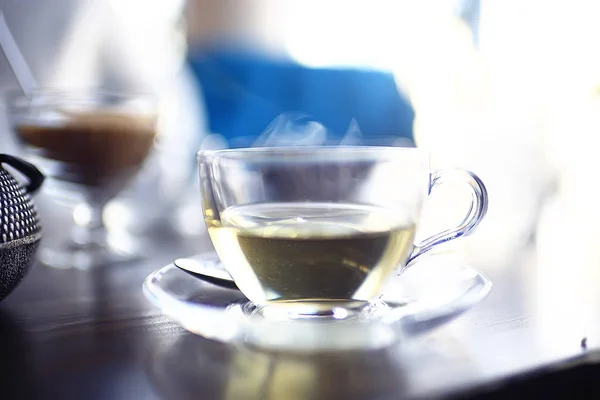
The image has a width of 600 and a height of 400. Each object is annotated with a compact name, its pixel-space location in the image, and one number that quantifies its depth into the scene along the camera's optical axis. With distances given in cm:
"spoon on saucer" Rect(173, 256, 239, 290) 46
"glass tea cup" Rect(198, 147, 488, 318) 39
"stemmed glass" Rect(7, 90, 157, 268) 64
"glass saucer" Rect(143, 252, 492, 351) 36
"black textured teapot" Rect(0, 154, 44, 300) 40
